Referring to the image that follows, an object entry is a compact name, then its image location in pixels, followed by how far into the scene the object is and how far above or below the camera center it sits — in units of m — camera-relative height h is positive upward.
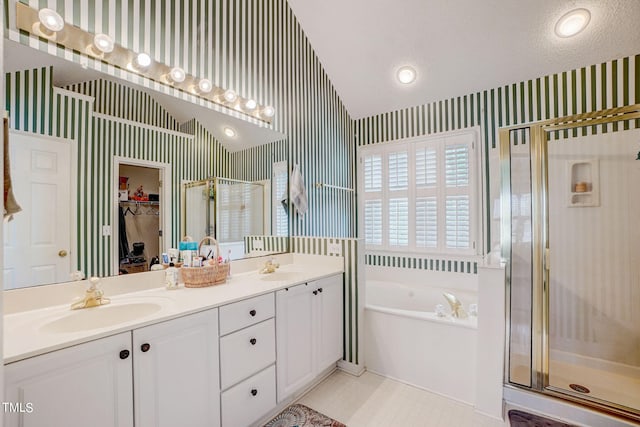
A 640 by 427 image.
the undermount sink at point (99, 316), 1.24 -0.46
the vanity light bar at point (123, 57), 1.36 +0.88
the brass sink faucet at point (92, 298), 1.35 -0.39
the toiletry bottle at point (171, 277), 1.73 -0.36
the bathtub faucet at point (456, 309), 2.24 -0.73
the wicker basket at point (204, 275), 1.76 -0.36
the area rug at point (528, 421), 1.77 -1.26
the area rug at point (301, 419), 1.77 -1.25
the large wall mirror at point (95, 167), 1.30 +0.26
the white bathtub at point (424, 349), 1.99 -0.98
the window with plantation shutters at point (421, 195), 3.00 +0.22
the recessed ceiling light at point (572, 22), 2.15 +1.43
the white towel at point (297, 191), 2.73 +0.23
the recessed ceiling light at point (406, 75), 2.92 +1.40
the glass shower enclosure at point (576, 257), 2.03 -0.33
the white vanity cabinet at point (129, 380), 0.96 -0.62
